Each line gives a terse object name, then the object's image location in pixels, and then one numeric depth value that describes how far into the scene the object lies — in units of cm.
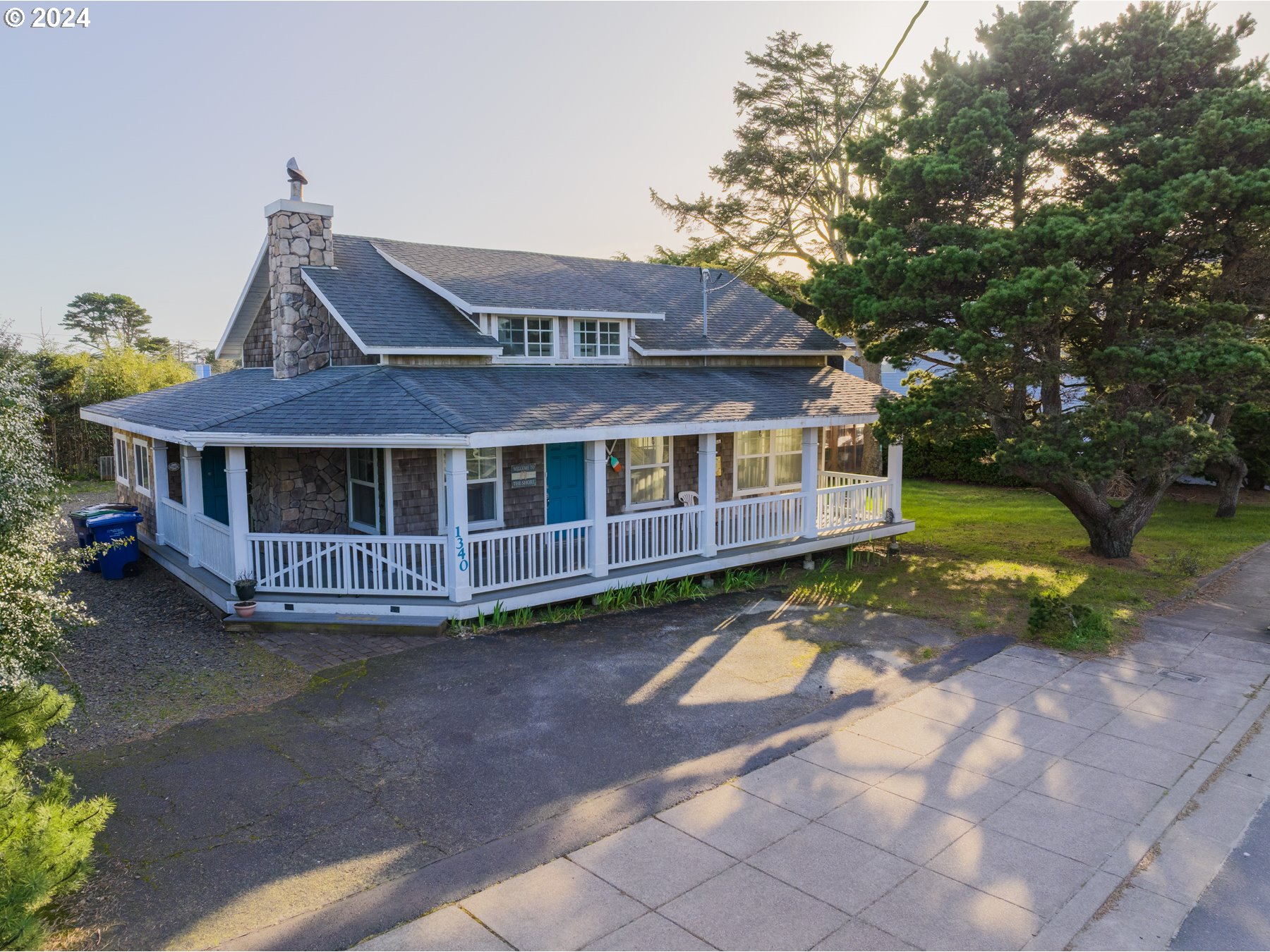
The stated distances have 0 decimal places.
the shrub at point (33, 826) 398
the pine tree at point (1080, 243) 1203
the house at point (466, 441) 1082
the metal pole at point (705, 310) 1667
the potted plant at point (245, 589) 1055
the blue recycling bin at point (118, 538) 1343
